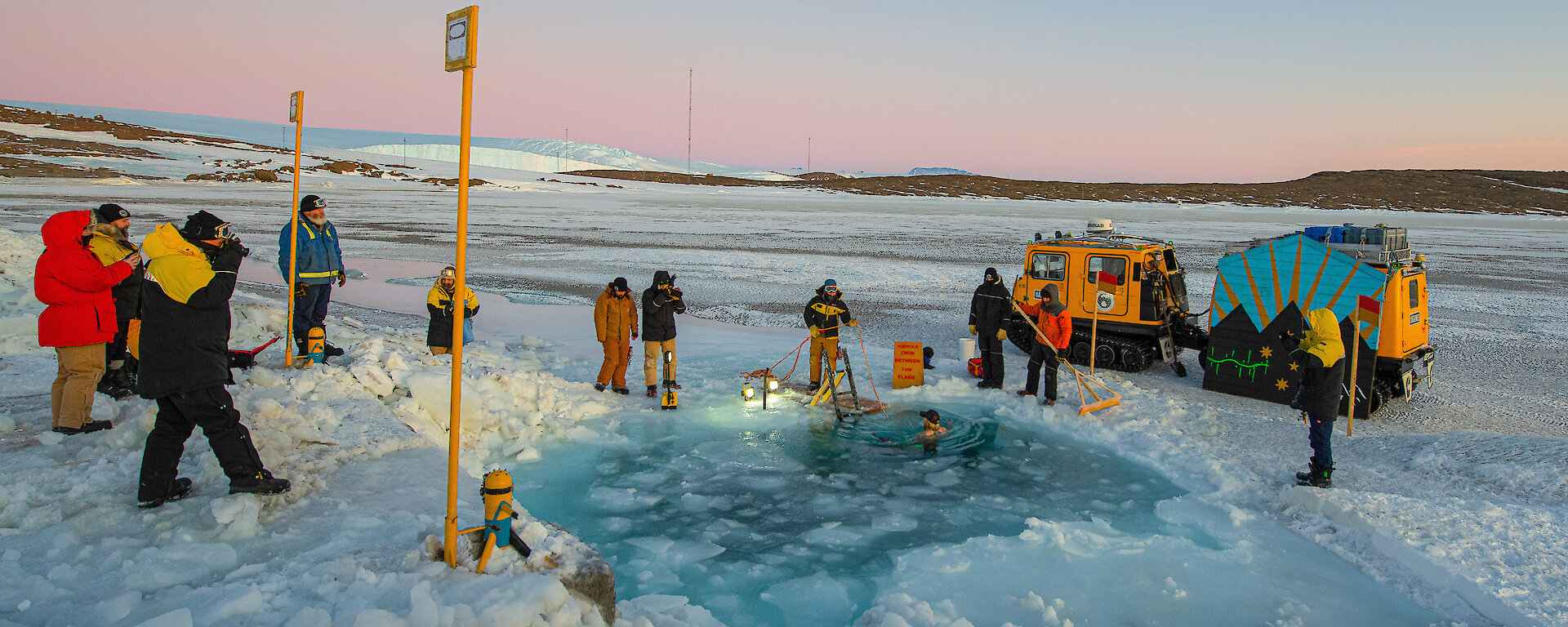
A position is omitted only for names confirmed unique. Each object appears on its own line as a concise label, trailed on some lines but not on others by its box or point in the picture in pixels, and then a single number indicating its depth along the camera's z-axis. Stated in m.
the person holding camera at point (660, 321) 8.71
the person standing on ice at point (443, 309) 8.70
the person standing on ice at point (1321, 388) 6.39
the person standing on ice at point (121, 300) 5.92
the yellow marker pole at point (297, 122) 7.75
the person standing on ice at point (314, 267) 8.20
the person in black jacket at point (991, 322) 9.55
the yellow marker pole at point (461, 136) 3.55
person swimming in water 7.73
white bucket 10.71
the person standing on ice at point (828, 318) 8.96
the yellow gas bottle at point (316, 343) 7.84
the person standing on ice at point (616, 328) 8.82
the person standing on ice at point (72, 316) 5.50
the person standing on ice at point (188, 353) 4.25
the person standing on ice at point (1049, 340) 8.95
